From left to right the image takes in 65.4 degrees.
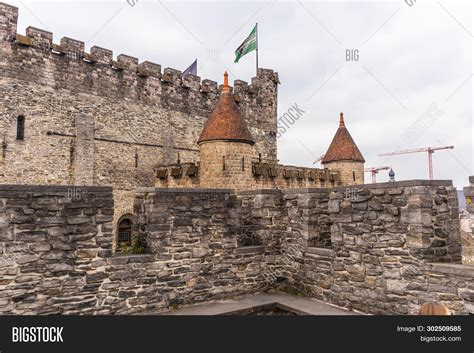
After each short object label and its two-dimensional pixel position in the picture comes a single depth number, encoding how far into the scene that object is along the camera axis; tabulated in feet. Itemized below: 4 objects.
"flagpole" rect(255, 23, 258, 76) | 71.53
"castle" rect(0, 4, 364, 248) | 46.42
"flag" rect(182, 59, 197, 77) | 75.23
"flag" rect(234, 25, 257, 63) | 70.85
